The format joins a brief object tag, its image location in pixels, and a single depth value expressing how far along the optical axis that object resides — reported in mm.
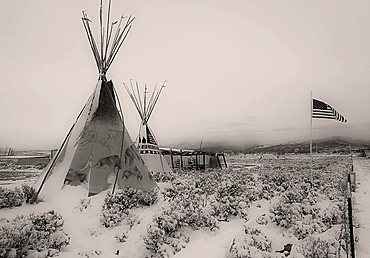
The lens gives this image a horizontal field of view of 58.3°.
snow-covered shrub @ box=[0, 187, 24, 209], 4207
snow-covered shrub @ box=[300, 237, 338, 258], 3285
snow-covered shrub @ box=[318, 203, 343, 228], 4570
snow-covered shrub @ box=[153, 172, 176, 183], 8648
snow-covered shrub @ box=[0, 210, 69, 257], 2883
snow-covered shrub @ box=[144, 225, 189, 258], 3500
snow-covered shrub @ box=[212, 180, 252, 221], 5215
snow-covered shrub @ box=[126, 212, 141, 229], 4224
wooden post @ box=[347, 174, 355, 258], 3127
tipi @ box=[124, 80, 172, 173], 10239
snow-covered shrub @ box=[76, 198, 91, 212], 4527
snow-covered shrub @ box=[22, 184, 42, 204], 4520
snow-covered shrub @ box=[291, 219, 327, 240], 3996
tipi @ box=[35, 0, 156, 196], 5021
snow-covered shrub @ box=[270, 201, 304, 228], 4441
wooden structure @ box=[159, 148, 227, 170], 15453
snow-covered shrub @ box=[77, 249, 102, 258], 3303
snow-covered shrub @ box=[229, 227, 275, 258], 3287
